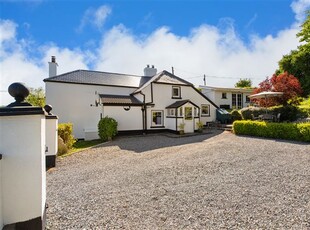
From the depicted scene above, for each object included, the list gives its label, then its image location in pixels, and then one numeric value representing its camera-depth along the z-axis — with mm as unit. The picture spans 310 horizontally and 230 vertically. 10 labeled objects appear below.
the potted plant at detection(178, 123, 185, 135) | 16797
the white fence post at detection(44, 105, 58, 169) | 7461
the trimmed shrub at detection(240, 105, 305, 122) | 15375
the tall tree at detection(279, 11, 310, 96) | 25297
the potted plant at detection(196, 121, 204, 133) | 17683
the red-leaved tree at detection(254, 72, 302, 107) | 16328
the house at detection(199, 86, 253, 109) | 24384
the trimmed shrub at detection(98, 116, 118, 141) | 14766
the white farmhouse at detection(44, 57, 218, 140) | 17219
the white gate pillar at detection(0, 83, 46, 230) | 2582
